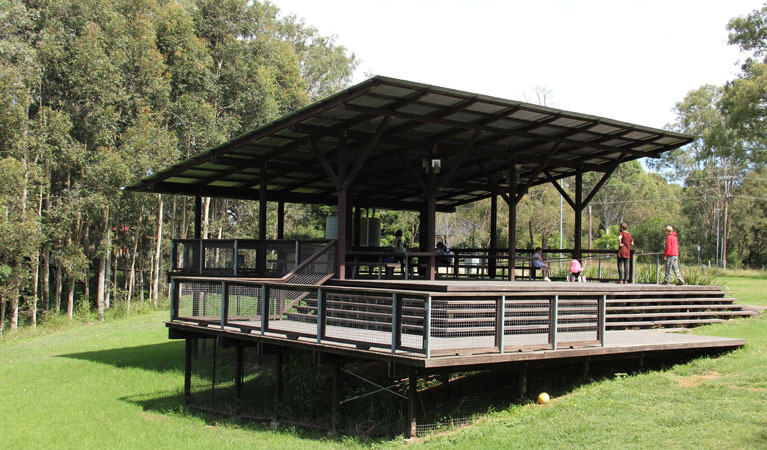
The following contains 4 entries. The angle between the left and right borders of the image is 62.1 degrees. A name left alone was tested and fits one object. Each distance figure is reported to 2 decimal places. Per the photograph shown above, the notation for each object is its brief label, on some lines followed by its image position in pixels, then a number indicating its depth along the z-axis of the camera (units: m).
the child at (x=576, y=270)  18.06
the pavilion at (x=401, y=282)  9.61
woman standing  16.72
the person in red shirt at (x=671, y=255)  15.83
